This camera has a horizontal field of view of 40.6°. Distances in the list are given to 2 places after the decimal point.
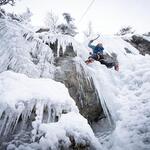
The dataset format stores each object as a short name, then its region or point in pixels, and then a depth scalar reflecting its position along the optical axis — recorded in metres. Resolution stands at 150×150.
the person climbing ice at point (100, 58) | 7.31
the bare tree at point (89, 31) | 23.52
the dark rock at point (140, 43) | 10.15
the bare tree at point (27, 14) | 19.50
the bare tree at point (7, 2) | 10.64
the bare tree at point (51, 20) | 21.51
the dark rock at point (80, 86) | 5.43
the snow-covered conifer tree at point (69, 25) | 17.40
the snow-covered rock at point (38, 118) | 2.97
